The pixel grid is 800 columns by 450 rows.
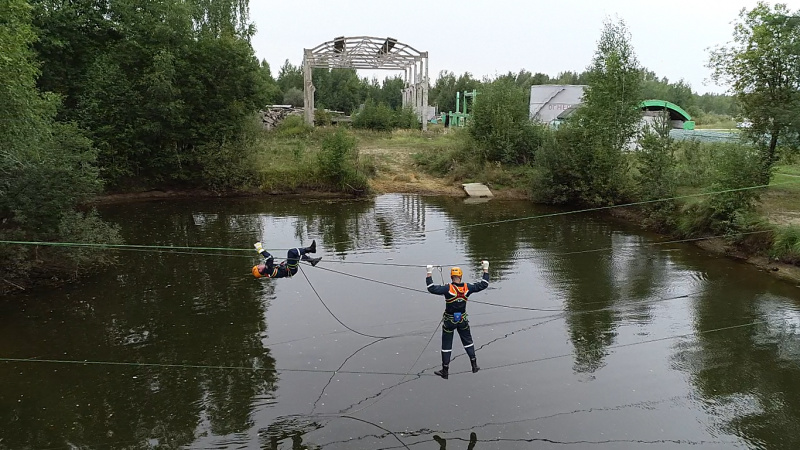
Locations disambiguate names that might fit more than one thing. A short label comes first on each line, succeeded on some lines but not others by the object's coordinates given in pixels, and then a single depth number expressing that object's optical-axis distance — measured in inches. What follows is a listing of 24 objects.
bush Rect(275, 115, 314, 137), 1664.6
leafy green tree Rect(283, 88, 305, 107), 2820.6
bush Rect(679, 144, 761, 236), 821.9
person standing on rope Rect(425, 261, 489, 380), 402.9
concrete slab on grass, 1331.2
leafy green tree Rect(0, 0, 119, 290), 538.6
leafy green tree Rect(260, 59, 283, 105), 1292.4
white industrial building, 1801.7
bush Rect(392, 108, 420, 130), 1915.6
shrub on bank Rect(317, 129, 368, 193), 1274.6
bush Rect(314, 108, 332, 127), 1872.5
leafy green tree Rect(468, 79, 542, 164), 1421.0
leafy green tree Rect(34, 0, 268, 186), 1138.7
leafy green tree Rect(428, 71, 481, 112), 3043.6
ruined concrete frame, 1716.3
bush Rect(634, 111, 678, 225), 987.3
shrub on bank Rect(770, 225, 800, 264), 721.0
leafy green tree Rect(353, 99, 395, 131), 1877.5
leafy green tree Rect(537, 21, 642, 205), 1122.0
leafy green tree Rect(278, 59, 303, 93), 3211.1
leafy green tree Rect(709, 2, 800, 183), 813.9
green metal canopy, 1393.2
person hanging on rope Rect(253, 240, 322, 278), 434.6
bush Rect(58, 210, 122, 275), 653.9
